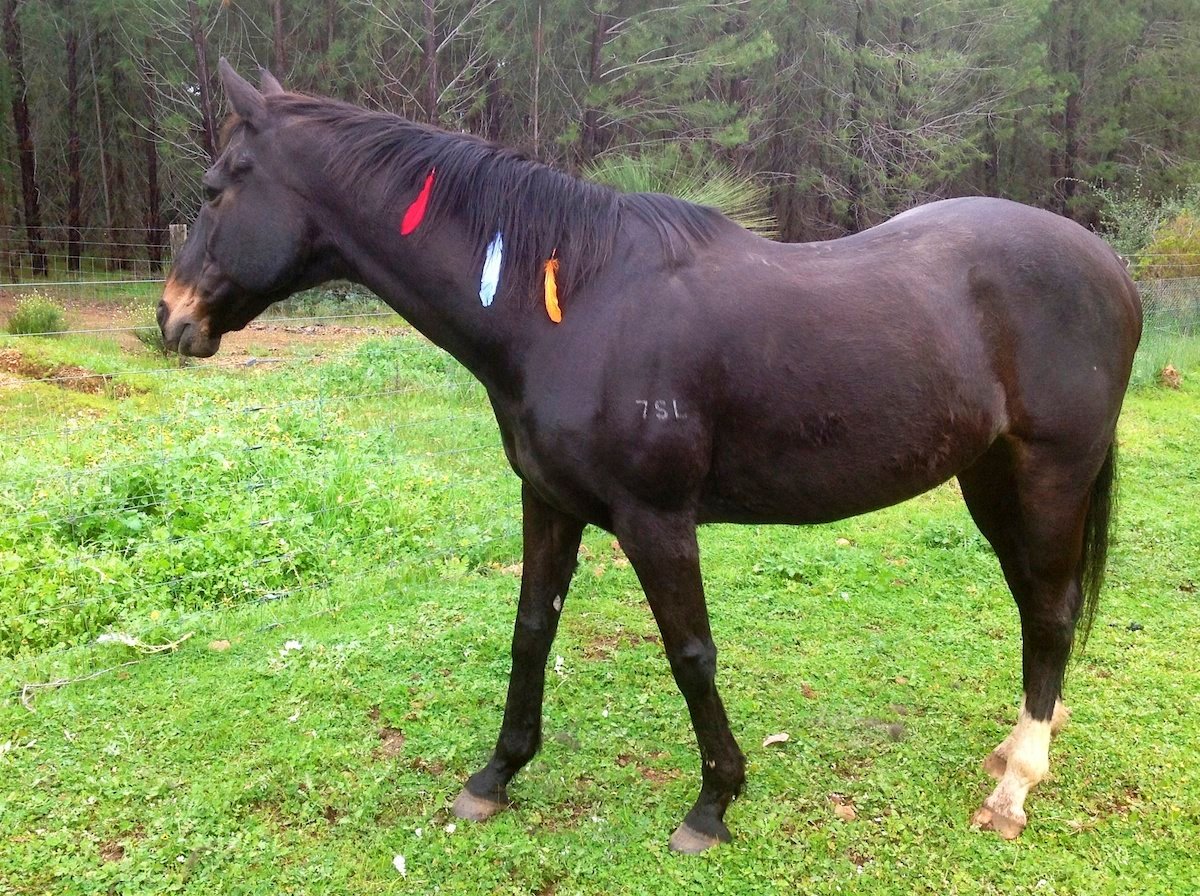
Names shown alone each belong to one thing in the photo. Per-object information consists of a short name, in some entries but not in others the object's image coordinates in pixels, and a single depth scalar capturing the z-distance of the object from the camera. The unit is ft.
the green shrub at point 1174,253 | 37.19
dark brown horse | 6.96
